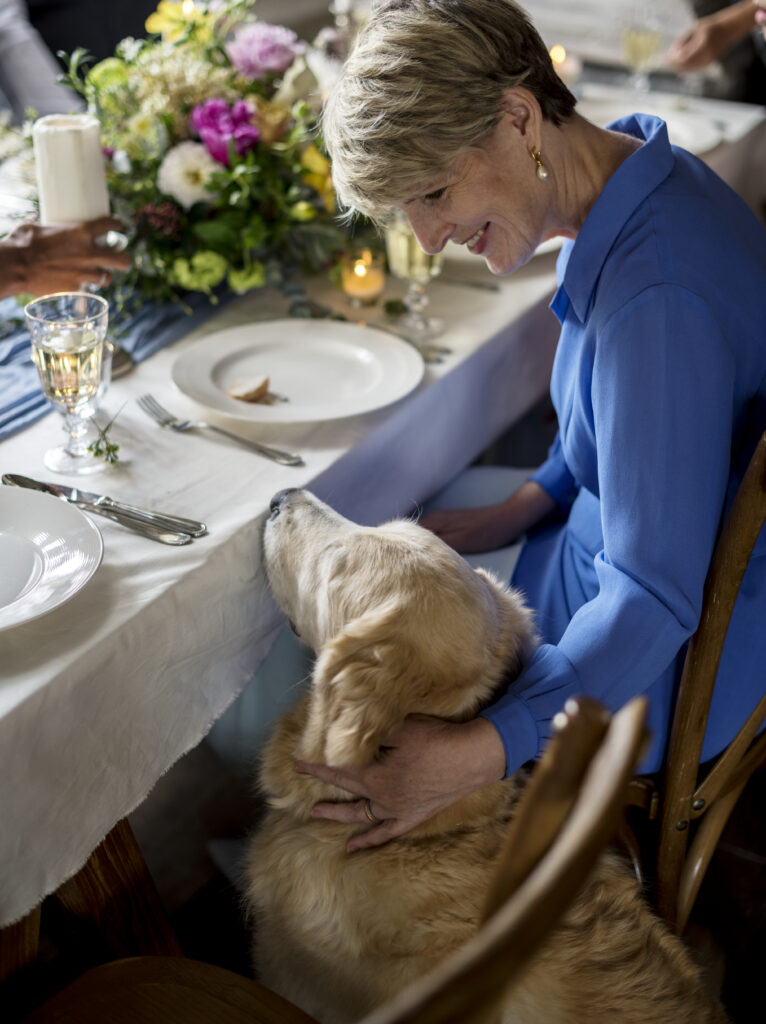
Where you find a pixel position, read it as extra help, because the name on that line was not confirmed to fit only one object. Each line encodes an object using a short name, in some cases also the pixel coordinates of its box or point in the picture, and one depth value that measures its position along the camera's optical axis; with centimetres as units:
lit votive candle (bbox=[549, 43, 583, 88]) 229
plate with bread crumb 139
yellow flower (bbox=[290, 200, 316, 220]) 170
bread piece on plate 141
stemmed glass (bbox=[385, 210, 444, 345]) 166
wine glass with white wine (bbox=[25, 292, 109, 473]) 123
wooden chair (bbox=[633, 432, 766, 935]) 107
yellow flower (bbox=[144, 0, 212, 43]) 185
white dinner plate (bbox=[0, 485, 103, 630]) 98
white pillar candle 146
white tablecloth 95
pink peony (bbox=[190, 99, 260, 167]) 166
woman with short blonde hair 106
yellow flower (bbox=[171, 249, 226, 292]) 164
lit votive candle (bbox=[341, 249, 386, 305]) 171
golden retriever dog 100
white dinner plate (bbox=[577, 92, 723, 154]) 239
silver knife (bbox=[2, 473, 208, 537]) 115
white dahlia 165
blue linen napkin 139
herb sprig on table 126
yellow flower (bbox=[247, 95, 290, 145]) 174
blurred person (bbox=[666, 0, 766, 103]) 283
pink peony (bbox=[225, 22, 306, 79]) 186
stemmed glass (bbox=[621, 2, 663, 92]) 259
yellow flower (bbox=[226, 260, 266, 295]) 169
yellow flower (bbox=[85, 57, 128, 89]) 178
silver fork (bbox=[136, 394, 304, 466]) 130
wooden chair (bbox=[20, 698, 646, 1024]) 47
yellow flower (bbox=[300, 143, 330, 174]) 173
